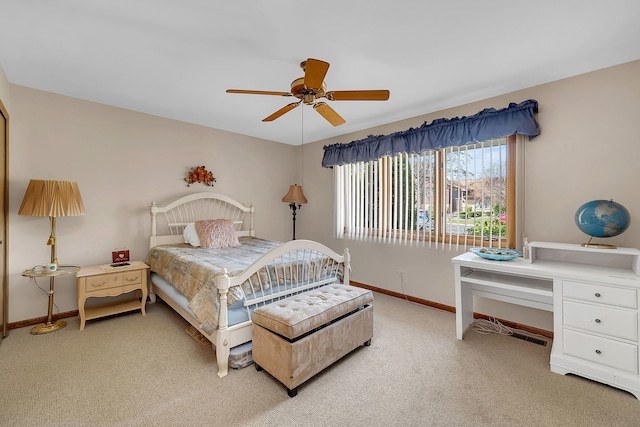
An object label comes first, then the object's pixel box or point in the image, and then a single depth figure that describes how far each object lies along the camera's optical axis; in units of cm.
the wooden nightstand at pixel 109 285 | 273
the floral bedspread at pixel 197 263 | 225
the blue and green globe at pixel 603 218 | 205
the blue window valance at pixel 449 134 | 262
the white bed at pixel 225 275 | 205
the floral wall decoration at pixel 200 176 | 393
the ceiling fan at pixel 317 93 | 175
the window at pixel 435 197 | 288
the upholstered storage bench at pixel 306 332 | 180
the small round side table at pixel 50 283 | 257
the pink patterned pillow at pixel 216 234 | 352
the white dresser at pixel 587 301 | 183
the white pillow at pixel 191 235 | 357
